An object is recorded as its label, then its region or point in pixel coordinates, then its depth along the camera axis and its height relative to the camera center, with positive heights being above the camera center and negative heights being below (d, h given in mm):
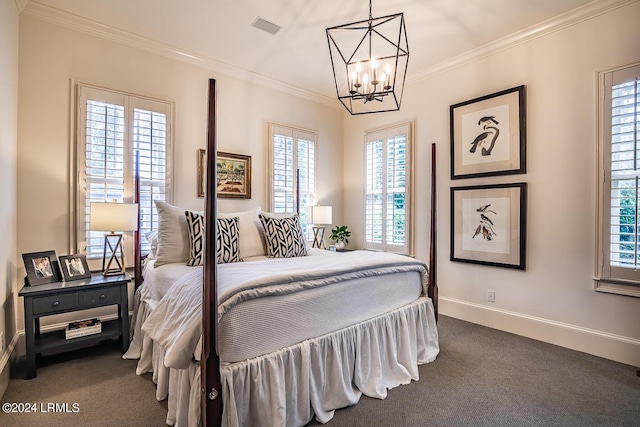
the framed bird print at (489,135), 3227 +851
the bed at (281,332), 1515 -714
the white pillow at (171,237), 2590 -215
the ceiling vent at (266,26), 3012 +1822
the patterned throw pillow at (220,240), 2539 -237
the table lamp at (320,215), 4254 -42
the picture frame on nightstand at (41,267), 2479 -463
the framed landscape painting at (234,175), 3838 +450
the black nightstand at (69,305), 2283 -743
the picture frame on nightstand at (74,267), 2652 -487
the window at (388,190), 4223 +316
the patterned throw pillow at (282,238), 3016 -255
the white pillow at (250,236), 3006 -238
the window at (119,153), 2963 +578
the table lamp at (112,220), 2672 -79
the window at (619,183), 2535 +255
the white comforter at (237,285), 1518 -425
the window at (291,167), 4344 +637
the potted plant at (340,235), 4723 -346
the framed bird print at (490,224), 3217 -127
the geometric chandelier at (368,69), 2170 +1780
